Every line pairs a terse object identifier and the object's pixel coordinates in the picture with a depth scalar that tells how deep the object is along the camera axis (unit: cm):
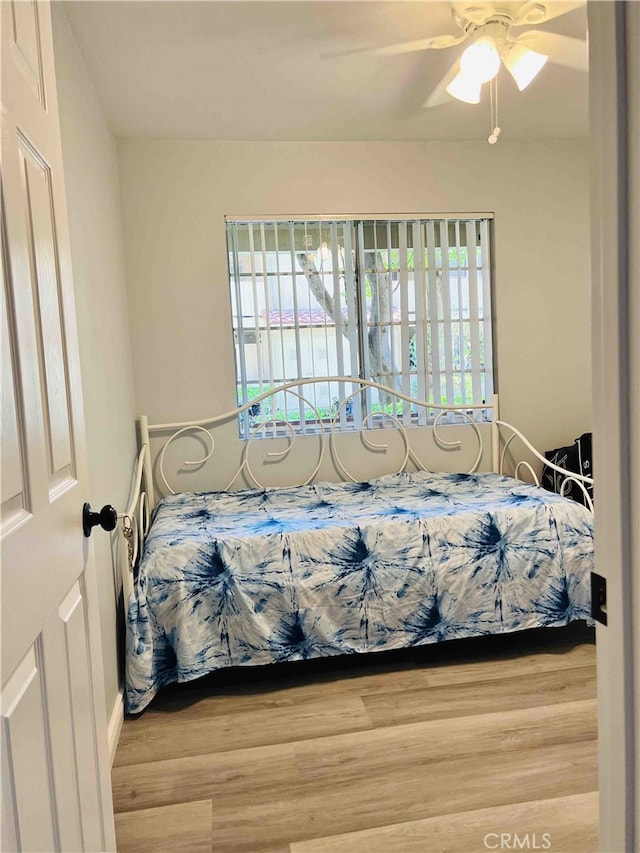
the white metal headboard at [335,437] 312
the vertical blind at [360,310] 325
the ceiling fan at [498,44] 194
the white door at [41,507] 80
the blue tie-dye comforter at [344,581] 222
